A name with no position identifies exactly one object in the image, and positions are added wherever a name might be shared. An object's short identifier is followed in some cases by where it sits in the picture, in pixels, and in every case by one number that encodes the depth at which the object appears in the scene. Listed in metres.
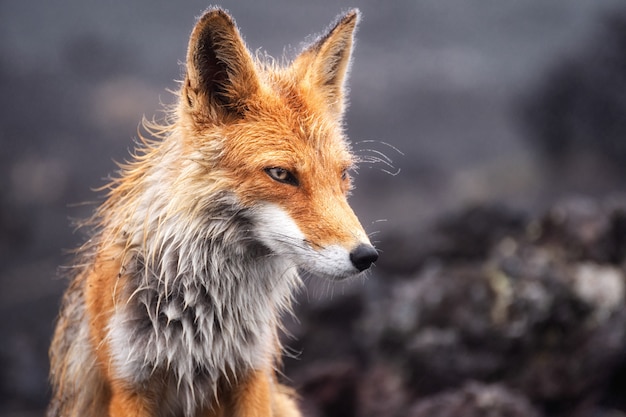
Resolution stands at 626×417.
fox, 7.90
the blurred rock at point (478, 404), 13.10
